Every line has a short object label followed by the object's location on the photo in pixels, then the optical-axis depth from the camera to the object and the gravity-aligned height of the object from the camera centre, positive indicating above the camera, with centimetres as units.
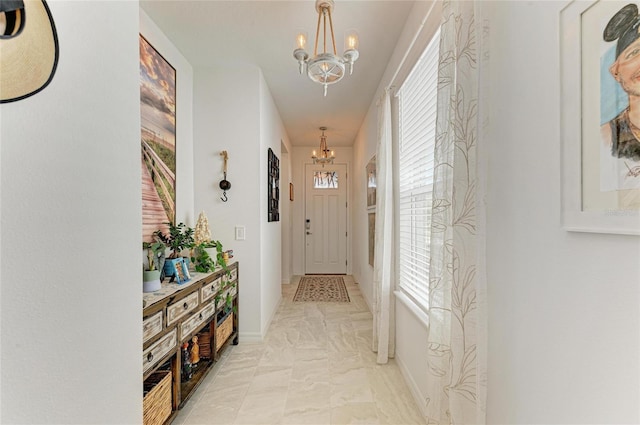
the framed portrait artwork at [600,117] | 62 +23
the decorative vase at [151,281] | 164 -38
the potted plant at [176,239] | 206 -19
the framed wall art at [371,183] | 354 +39
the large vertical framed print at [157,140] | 201 +55
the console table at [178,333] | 145 -74
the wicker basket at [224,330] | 231 -98
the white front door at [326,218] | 601 -9
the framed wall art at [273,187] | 326 +32
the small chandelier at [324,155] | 472 +97
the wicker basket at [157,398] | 140 -94
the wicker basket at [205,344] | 222 -100
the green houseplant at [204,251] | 228 -31
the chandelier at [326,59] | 170 +92
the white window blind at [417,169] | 181 +32
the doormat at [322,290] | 426 -124
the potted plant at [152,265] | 165 -33
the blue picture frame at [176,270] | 193 -38
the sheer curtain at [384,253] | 243 -34
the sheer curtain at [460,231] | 110 -7
